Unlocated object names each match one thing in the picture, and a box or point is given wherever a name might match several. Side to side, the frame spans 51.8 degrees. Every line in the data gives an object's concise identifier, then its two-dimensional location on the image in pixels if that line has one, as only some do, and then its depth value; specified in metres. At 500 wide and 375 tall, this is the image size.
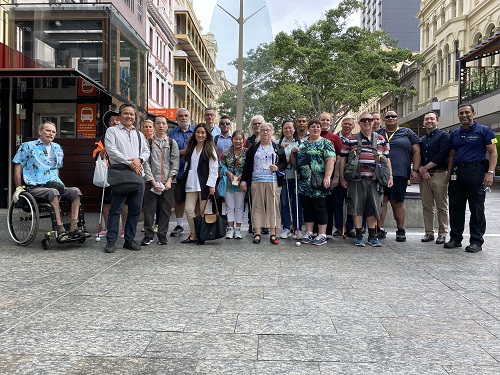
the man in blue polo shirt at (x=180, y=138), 8.59
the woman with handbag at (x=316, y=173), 7.74
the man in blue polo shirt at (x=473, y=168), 7.30
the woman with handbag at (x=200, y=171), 7.85
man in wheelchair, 7.07
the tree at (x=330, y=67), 33.09
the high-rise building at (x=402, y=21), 107.62
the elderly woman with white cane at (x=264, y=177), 7.94
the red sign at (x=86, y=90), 11.05
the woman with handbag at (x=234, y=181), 8.22
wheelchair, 6.98
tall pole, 14.85
